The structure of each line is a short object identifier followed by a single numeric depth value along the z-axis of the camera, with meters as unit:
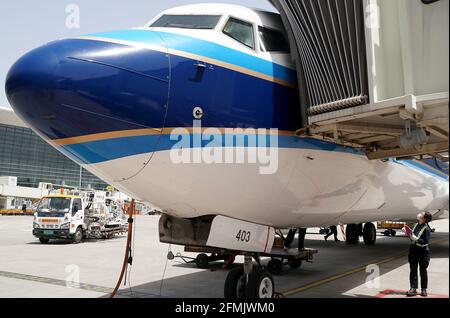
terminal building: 90.35
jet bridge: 4.86
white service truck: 19.95
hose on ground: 7.72
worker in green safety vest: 8.66
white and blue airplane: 5.00
